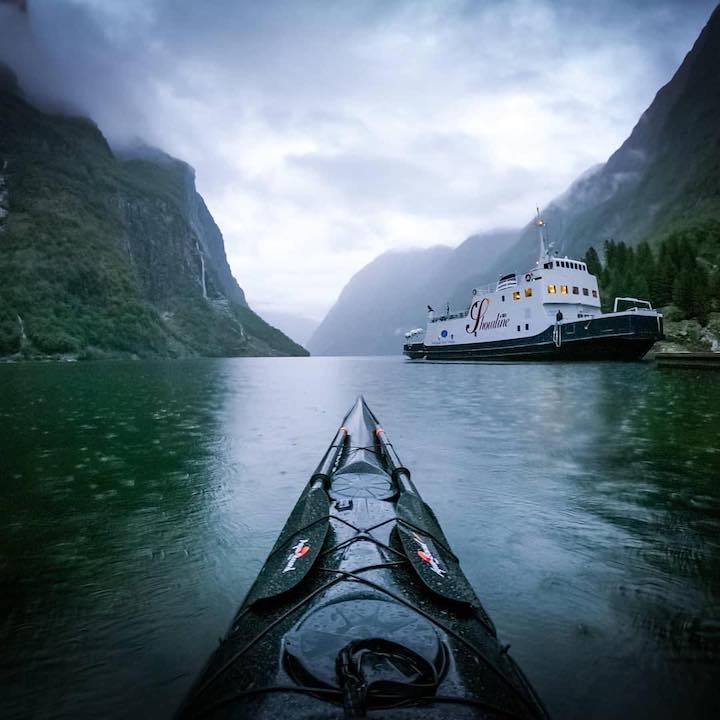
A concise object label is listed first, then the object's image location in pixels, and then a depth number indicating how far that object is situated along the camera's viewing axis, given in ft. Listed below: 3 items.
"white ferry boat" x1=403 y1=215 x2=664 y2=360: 128.57
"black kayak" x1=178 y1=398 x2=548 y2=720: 6.77
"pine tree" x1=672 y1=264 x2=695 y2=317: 180.14
